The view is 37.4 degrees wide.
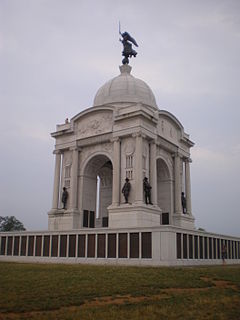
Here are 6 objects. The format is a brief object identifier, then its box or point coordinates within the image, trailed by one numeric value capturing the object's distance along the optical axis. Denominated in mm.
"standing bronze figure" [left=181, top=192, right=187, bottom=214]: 42781
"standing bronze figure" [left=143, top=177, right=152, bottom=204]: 35250
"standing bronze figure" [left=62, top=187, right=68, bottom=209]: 40250
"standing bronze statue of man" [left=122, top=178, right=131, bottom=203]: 34969
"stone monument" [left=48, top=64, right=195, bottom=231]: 35719
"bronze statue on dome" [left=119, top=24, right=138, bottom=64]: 47625
